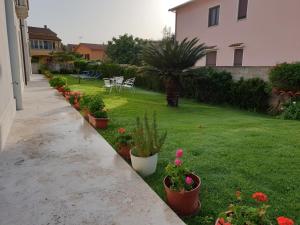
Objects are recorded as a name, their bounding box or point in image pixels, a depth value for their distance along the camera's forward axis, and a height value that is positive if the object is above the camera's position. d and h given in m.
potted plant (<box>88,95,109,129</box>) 6.34 -1.22
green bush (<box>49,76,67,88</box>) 13.06 -0.87
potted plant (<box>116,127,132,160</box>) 4.42 -1.36
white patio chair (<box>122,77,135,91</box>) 15.34 -1.10
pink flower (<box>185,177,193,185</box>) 2.78 -1.24
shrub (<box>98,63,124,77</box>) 22.30 -0.34
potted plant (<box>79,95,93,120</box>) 7.23 -1.14
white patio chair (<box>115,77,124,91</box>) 15.30 -0.90
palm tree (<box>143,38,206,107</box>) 10.81 +0.35
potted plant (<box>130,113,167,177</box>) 3.73 -1.25
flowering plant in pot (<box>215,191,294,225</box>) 1.99 -1.18
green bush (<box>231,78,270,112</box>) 10.70 -1.13
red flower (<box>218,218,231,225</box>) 2.08 -1.25
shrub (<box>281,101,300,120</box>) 8.43 -1.44
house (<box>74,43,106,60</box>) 53.09 +3.07
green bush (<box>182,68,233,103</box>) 12.46 -0.90
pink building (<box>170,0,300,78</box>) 13.42 +2.47
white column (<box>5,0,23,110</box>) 7.48 +0.38
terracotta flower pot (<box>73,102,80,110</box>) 8.86 -1.41
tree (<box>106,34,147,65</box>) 38.78 +2.63
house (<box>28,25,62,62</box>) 43.53 +4.19
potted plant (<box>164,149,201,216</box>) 2.79 -1.36
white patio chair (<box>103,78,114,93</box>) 14.53 -1.02
